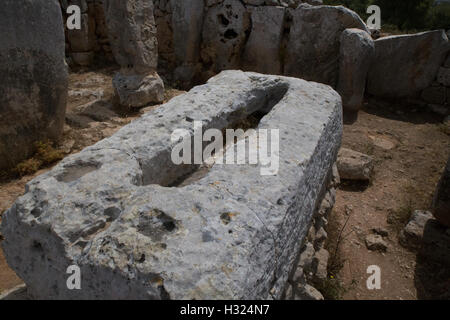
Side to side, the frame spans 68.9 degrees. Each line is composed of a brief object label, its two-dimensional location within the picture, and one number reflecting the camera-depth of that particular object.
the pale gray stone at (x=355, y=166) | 3.46
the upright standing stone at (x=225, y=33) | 5.87
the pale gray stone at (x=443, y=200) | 2.48
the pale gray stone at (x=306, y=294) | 1.81
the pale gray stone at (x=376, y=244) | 2.72
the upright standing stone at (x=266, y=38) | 5.55
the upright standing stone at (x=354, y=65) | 4.65
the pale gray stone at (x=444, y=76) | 4.89
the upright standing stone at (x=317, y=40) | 4.96
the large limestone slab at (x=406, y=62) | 4.80
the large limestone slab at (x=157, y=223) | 1.10
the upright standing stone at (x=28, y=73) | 3.01
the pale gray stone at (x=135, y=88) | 4.70
